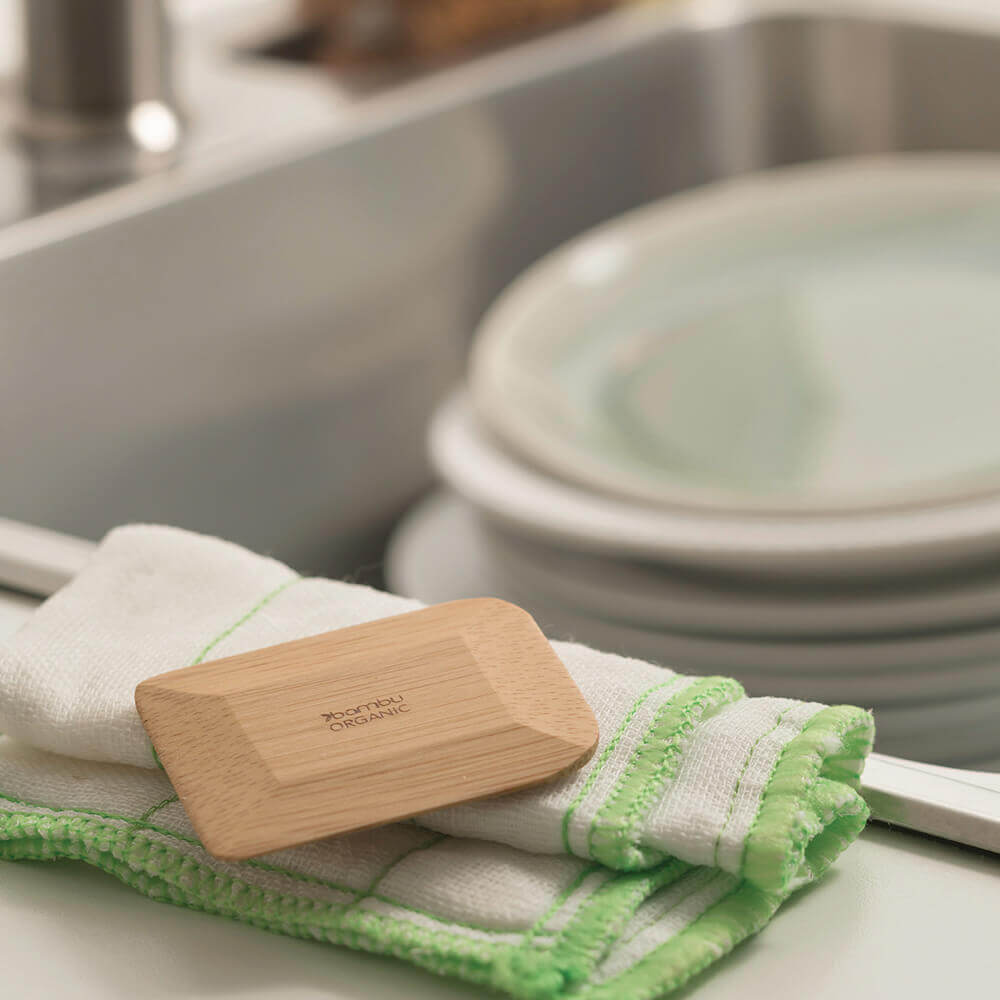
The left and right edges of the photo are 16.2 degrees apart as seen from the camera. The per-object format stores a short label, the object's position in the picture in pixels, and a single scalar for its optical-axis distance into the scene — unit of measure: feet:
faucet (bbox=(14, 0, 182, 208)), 3.57
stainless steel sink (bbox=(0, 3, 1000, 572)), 3.27
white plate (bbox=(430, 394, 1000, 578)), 2.90
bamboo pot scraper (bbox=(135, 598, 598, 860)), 2.24
